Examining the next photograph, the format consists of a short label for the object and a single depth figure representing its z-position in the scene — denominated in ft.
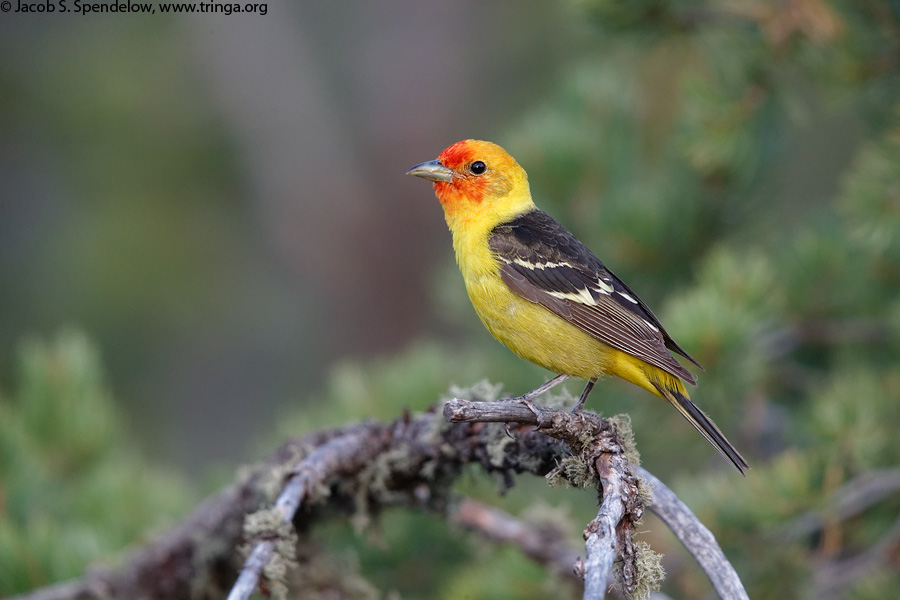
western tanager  22.65
